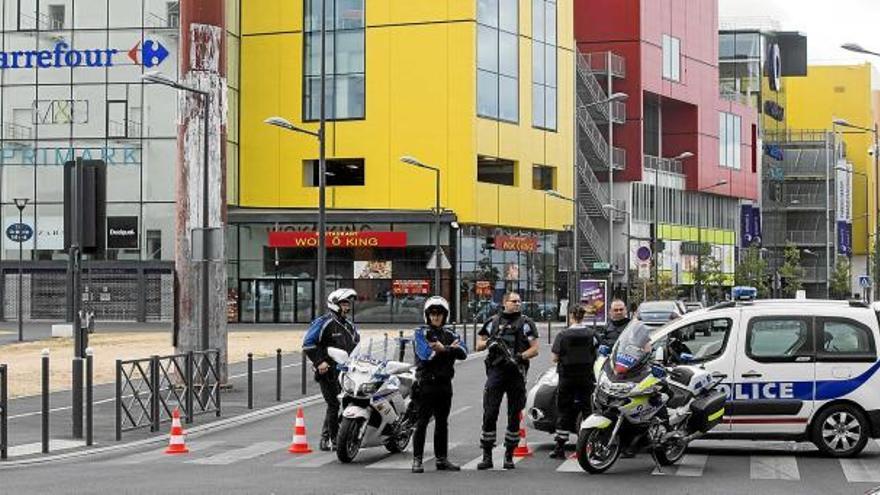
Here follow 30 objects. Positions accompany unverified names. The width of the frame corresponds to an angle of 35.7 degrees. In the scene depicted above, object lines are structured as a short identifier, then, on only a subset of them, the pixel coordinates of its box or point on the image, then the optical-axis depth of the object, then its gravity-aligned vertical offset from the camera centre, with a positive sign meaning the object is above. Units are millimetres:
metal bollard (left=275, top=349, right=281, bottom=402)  24266 -2039
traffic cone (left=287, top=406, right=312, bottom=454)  16141 -2035
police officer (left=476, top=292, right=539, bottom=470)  14000 -1016
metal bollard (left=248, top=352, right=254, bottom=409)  22422 -1960
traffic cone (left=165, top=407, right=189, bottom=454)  16375 -2059
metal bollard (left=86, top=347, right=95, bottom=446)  16891 -1639
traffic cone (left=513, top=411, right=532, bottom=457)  15641 -2064
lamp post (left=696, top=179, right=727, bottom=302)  80912 +488
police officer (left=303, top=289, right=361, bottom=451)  15977 -843
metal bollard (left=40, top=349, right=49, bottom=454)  16448 -1716
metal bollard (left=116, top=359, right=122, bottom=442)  17891 -1726
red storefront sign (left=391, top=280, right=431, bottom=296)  64812 -817
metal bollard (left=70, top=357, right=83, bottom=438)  17234 -1686
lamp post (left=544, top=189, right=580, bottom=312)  53219 +283
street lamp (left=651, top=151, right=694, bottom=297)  73062 +1197
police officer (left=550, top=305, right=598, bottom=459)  15211 -1176
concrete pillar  24891 +1861
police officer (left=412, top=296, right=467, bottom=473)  13602 -933
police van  15172 -1134
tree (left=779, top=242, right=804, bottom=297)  98812 +48
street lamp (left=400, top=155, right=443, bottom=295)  42906 +467
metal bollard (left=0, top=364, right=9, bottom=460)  15820 -1706
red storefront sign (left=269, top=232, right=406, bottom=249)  64688 +1450
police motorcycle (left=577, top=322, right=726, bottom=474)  13617 -1419
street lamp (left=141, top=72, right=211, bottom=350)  22438 +1518
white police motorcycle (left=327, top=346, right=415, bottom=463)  14844 -1477
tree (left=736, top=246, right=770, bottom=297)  93750 -43
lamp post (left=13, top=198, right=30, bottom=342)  46538 +2358
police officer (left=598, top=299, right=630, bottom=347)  17141 -672
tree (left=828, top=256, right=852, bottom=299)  108812 -584
